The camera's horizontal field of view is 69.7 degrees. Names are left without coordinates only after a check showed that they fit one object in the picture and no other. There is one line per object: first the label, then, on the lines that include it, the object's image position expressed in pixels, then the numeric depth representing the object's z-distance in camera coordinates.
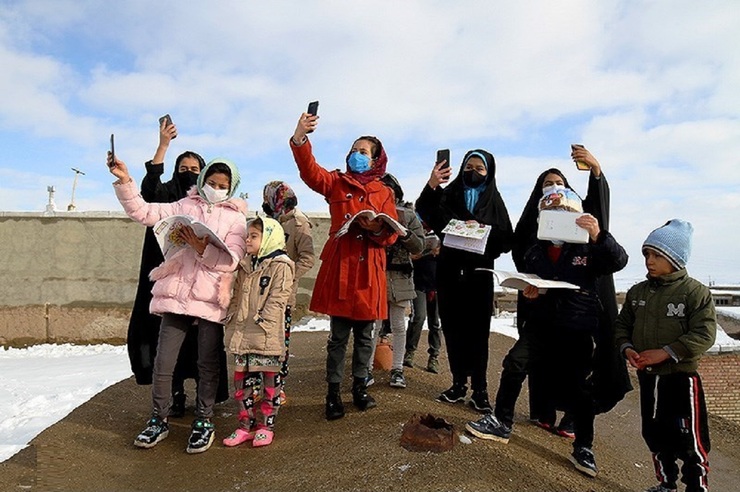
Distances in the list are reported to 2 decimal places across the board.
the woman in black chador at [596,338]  3.61
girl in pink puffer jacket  3.62
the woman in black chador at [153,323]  4.14
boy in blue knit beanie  3.07
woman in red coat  3.78
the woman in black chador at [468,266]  4.25
